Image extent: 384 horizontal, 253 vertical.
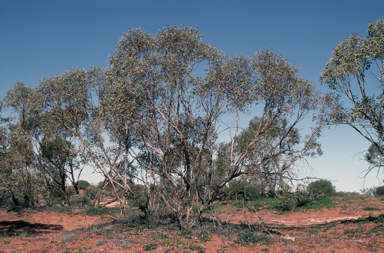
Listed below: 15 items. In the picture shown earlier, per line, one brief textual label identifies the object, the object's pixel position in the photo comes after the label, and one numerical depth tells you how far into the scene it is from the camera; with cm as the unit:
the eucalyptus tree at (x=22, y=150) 2825
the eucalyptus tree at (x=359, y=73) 1758
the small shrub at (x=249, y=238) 1397
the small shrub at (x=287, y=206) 2956
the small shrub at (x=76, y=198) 2459
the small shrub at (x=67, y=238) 1508
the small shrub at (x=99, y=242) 1379
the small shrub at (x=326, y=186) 5267
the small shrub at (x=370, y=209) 2636
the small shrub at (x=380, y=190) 4931
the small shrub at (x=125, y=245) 1306
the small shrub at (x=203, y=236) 1401
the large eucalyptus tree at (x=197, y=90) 1564
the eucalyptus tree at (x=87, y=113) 1833
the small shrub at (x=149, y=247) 1280
